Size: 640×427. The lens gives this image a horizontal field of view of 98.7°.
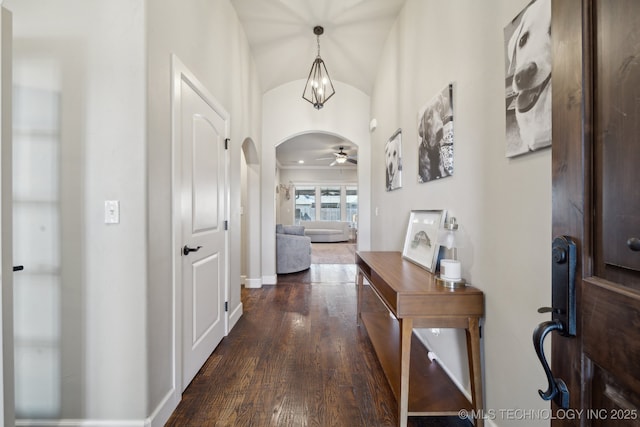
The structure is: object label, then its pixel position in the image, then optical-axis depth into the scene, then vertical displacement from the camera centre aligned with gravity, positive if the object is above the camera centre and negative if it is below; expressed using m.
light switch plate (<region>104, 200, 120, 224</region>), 1.45 +0.01
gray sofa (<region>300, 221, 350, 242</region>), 9.59 -0.60
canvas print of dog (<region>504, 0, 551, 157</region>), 1.03 +0.55
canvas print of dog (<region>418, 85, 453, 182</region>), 1.79 +0.55
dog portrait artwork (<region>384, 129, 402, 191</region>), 2.82 +0.59
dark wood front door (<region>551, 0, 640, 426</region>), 0.45 +0.03
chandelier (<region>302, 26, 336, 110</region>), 3.18 +1.48
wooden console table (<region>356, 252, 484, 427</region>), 1.38 -0.56
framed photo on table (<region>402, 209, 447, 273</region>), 1.82 -0.18
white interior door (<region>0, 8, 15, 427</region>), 1.02 -0.05
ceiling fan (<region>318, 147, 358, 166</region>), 7.16 +1.51
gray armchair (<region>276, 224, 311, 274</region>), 4.96 -0.72
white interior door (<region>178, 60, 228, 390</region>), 1.86 -0.08
